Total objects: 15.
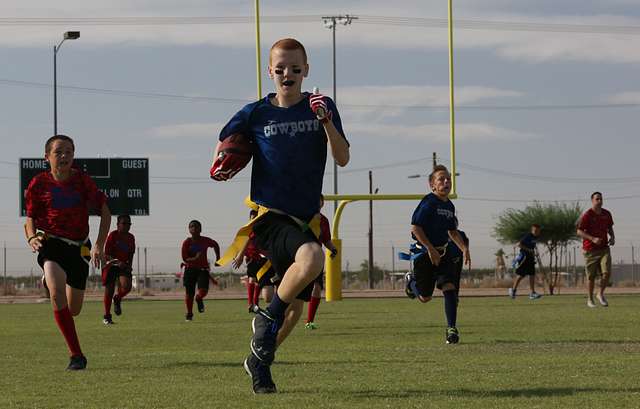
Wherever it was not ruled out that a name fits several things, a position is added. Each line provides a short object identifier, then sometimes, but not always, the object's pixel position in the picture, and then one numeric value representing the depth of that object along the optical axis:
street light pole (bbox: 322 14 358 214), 59.57
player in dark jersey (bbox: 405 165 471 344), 13.76
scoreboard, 40.09
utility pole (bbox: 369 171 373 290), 64.88
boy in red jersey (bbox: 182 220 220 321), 22.08
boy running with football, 7.70
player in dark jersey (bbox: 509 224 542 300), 32.31
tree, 71.69
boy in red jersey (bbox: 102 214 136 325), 21.69
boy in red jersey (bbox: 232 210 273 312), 19.22
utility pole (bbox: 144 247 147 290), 61.84
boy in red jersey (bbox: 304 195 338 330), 17.05
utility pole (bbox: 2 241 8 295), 60.72
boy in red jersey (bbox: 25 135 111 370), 10.31
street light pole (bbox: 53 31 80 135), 44.25
